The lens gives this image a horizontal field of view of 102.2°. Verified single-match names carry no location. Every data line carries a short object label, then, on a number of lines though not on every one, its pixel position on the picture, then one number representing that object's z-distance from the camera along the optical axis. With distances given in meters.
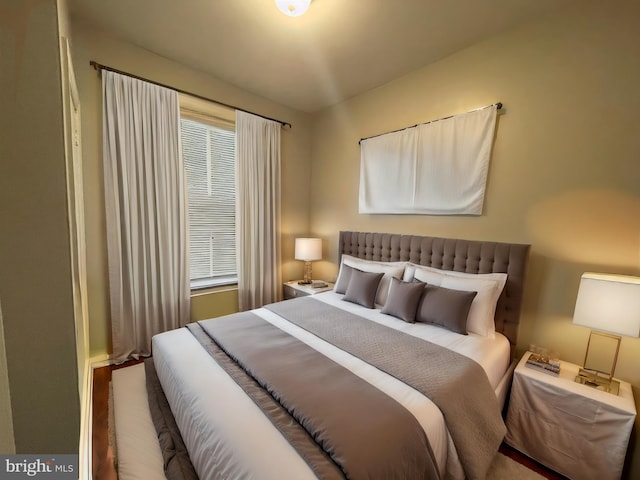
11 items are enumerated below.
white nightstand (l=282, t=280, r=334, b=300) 3.25
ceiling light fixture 1.70
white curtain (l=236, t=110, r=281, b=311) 3.19
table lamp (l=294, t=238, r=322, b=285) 3.41
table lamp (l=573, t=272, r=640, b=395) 1.44
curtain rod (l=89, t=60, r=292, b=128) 2.23
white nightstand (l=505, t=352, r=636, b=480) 1.42
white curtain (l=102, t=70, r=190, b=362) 2.36
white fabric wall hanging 2.26
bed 1.05
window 2.92
